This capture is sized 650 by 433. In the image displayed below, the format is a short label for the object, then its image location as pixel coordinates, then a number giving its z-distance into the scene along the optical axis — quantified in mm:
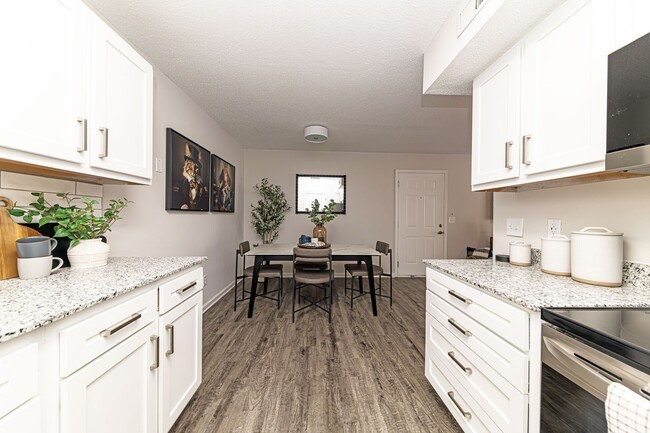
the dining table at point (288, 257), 2971
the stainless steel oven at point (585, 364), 634
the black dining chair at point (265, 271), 3112
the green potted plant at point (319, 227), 3637
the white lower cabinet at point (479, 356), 950
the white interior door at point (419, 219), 5117
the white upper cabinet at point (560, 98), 1007
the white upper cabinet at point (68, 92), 891
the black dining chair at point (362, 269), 3328
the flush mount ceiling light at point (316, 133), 3508
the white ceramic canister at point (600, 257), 1104
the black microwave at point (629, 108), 830
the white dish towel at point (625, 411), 513
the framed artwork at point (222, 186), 3396
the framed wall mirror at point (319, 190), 4953
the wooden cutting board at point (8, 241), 1041
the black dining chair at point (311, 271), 2795
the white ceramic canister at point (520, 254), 1567
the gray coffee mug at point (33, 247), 1024
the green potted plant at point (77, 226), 1194
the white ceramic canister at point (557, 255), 1300
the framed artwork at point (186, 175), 2391
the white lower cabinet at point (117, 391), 781
